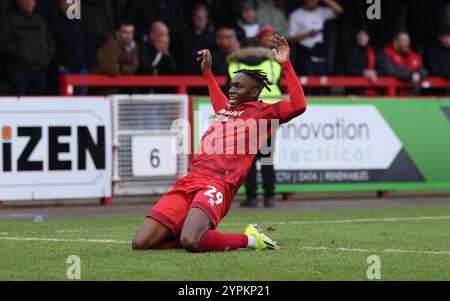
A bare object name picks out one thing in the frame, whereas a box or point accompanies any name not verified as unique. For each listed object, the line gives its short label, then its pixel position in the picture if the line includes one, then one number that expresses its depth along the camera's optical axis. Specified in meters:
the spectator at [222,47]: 19.97
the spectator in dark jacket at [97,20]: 19.62
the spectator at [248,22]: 20.59
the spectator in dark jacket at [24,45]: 18.31
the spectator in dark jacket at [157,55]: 19.53
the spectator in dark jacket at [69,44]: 18.97
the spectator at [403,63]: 21.14
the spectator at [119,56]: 18.78
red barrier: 18.56
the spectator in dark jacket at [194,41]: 20.22
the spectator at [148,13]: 21.12
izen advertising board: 17.06
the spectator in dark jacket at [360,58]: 21.39
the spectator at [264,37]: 17.31
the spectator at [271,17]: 21.11
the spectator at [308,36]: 21.25
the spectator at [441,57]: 22.03
